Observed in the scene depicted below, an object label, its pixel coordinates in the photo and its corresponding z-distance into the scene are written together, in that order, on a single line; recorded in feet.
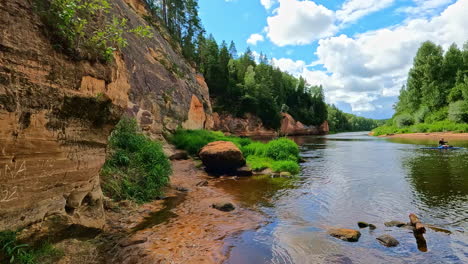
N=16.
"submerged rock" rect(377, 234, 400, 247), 21.29
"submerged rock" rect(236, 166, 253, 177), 51.78
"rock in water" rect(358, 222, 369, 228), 25.48
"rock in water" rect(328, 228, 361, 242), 22.23
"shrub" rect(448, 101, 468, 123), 158.99
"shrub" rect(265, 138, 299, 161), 63.52
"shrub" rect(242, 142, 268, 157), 65.50
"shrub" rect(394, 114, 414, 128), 212.64
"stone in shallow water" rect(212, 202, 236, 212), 30.03
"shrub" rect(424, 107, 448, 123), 182.09
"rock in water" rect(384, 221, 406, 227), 25.40
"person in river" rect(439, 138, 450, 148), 87.84
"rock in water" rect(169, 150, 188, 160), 61.52
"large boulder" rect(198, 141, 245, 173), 51.60
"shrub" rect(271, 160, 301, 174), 54.54
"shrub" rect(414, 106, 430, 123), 198.90
